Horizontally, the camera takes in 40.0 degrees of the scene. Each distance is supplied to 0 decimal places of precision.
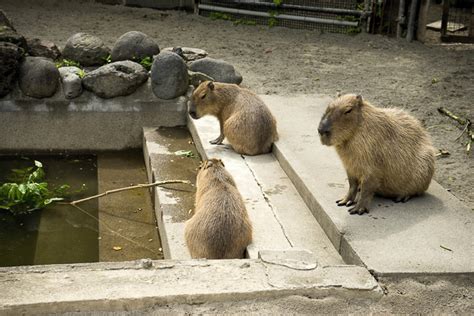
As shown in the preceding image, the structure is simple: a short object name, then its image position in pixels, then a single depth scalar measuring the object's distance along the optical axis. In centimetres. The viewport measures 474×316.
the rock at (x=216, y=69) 730
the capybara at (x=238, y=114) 564
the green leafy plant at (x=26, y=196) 535
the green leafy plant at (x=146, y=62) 723
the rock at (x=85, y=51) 724
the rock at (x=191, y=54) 777
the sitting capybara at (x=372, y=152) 416
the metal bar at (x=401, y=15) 1025
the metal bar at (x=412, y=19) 1014
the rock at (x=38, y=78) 657
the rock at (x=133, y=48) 727
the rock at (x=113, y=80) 673
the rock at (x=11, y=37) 672
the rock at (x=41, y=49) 726
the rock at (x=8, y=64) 646
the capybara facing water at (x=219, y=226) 385
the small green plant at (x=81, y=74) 685
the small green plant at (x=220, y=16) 1138
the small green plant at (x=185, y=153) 611
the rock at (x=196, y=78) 711
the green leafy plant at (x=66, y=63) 710
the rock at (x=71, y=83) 671
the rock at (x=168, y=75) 682
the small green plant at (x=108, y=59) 730
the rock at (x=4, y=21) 712
